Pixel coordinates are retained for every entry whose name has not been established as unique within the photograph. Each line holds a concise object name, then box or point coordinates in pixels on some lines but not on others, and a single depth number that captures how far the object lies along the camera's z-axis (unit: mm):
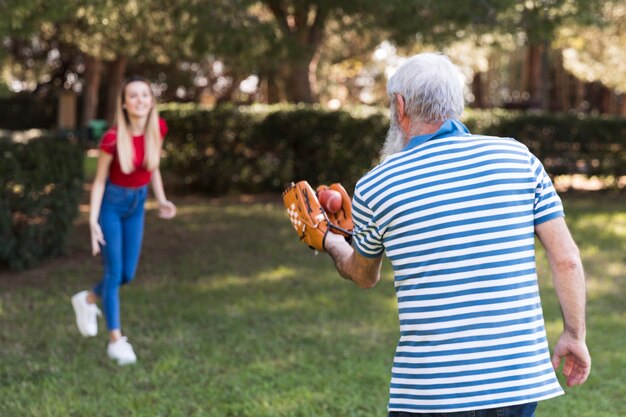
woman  5605
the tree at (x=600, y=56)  22234
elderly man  2459
